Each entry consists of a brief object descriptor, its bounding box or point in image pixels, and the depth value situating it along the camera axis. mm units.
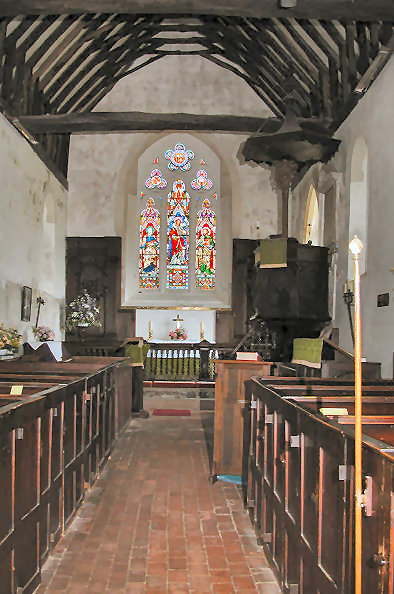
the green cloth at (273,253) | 7742
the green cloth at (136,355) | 7961
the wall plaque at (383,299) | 6438
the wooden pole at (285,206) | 8586
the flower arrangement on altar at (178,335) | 13086
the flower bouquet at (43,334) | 10281
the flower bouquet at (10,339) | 7782
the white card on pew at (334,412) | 2527
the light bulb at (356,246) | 1545
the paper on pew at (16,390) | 3176
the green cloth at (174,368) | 12157
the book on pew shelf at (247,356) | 4863
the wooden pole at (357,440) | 1507
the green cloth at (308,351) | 5938
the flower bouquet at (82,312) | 12656
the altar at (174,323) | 13273
